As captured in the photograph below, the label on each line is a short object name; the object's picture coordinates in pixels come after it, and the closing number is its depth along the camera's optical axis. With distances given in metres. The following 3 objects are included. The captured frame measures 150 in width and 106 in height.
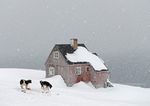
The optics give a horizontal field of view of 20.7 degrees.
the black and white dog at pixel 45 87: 38.69
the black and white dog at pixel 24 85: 37.83
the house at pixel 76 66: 61.63
